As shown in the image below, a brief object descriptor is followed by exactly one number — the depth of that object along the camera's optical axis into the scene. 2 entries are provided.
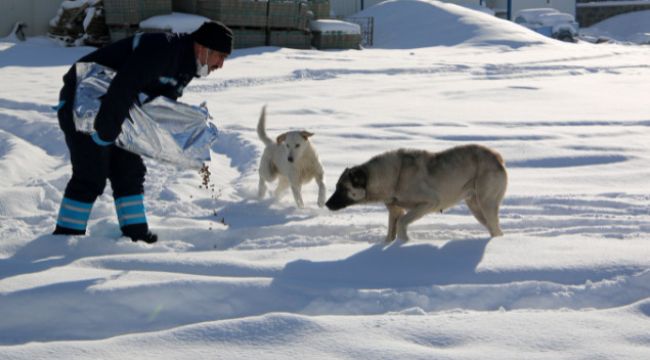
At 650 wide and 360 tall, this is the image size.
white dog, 14.78
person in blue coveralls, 9.53
